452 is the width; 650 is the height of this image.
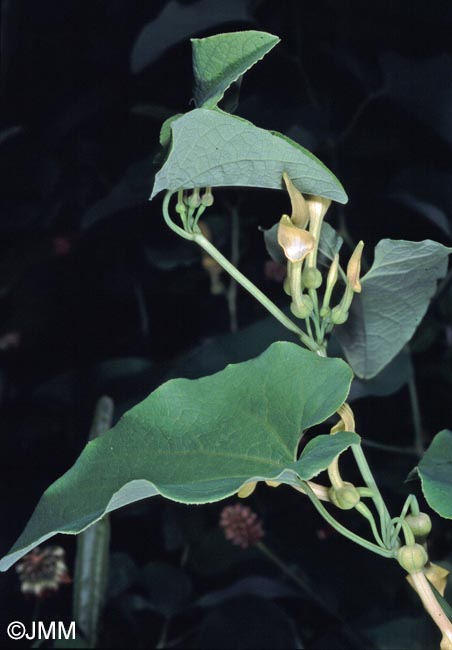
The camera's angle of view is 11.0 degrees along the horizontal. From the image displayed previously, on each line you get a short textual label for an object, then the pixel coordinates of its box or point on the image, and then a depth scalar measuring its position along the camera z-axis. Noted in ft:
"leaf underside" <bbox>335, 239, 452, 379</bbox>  2.09
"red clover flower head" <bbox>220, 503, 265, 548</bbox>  2.65
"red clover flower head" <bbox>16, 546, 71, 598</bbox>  2.58
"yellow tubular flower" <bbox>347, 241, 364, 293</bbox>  1.96
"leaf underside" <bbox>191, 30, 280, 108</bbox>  1.86
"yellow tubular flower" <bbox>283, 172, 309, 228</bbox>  1.91
